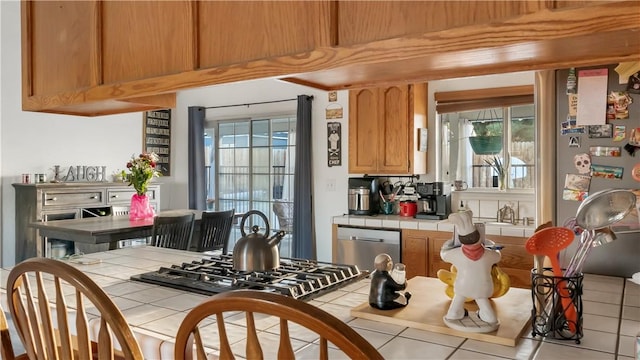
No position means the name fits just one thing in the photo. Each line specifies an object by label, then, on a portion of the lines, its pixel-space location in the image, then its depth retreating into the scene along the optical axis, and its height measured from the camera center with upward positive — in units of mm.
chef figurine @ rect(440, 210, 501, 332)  1154 -232
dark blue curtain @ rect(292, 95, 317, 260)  5008 -154
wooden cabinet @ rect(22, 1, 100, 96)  1679 +493
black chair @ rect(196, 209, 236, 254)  3850 -478
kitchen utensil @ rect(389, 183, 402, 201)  4492 -176
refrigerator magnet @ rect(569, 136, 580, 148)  1960 +140
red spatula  1105 -176
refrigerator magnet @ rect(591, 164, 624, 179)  1895 +12
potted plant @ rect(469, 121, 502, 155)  4223 +334
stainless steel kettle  1752 -300
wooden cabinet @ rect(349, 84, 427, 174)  4145 +414
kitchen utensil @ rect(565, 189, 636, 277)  1091 -94
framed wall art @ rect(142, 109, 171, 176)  6262 +522
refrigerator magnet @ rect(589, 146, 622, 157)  1907 +95
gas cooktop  1573 -385
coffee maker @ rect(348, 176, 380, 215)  4371 -211
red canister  4270 -315
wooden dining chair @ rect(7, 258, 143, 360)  1018 -351
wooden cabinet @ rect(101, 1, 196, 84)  1411 +439
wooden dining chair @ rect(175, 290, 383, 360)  729 -251
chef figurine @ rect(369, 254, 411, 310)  1332 -333
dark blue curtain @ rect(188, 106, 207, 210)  6000 +181
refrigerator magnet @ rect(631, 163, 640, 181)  1797 +5
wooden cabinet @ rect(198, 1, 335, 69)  1167 +391
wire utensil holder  1104 -321
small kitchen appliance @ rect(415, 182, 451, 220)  3965 -246
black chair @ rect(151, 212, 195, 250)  3453 -445
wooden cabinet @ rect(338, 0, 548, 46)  929 +342
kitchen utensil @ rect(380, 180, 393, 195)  4570 -130
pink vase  4121 -305
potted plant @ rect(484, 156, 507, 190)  4129 +35
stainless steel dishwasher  3939 -620
